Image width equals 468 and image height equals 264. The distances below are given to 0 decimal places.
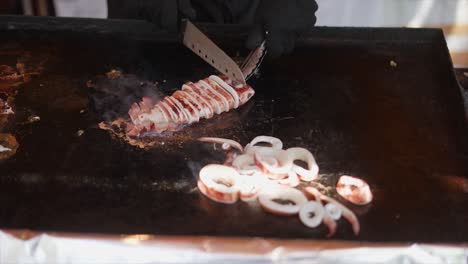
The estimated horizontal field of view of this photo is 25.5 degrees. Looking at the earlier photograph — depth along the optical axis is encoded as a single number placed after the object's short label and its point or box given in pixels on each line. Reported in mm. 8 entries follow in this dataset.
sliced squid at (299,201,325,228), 1201
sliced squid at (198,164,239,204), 1221
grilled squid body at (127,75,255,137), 1327
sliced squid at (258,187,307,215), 1207
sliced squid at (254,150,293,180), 1248
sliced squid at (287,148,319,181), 1252
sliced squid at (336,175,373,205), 1227
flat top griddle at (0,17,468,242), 1204
